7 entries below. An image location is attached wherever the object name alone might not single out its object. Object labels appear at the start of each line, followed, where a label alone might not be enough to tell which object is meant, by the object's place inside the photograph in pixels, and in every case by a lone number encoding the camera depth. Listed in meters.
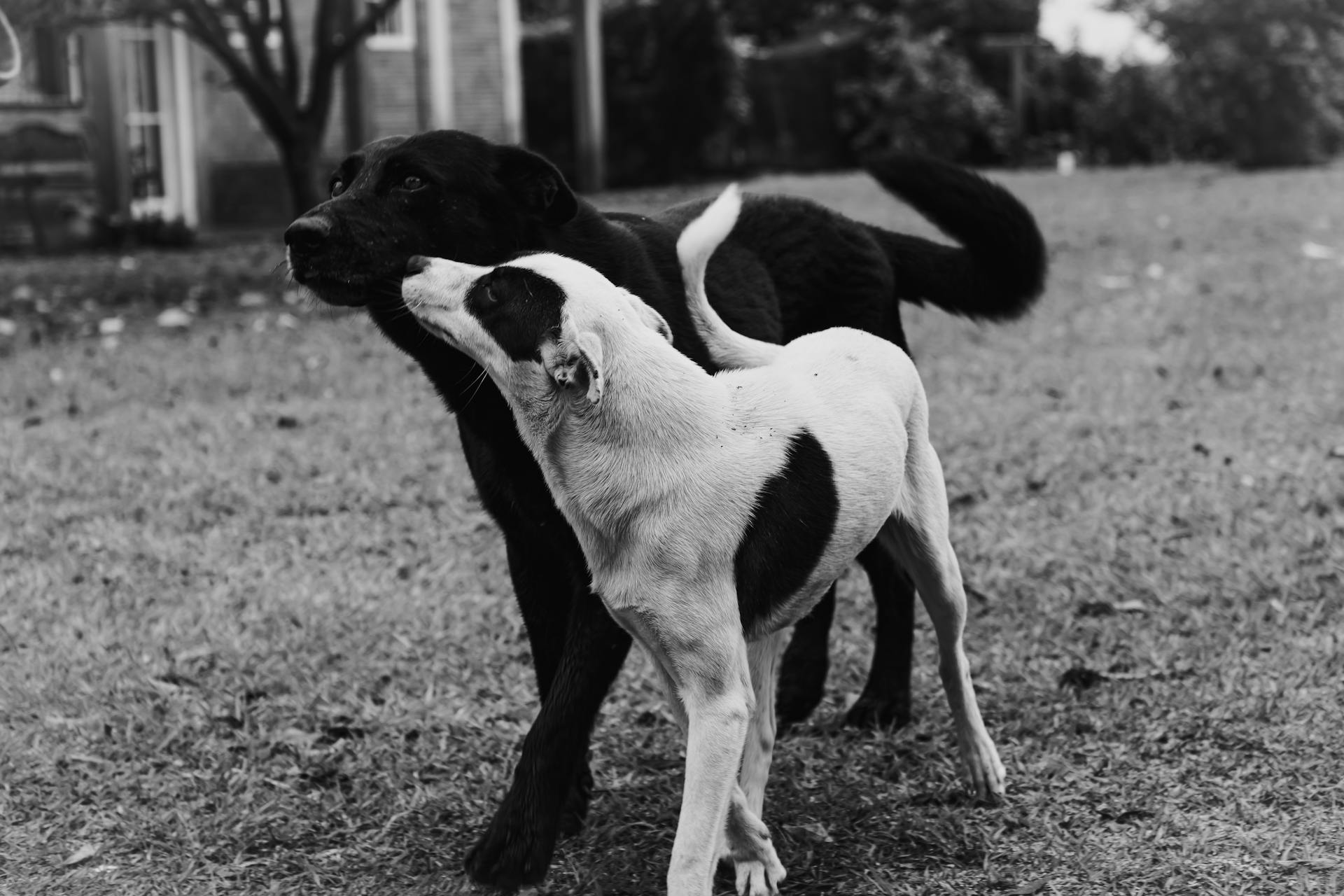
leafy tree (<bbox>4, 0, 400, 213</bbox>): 12.80
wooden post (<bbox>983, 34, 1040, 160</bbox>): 26.41
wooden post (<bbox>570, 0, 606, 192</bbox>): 21.81
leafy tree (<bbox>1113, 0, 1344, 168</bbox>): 22.42
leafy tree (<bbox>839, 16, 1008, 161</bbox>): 25.61
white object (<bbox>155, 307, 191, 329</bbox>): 10.77
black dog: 3.25
